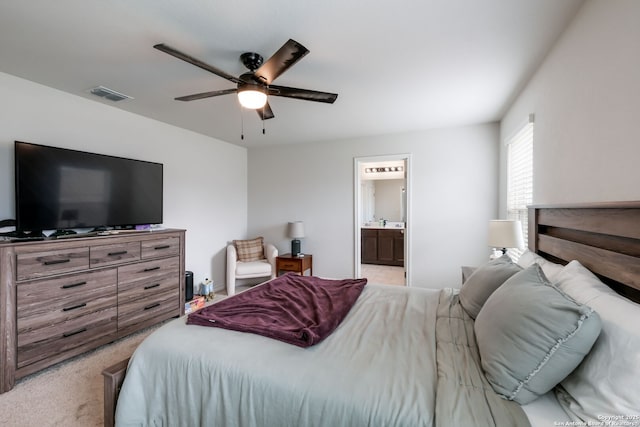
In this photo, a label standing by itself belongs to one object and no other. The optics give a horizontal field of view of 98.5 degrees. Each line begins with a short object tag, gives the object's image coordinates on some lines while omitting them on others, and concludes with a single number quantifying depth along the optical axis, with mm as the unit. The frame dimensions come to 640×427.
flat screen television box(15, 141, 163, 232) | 2291
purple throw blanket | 1490
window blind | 2639
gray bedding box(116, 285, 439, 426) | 1041
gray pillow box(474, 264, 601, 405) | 946
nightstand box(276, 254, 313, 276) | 4375
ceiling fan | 1623
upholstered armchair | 4234
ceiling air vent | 2627
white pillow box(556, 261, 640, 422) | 803
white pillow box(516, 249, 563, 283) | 1498
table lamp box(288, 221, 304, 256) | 4602
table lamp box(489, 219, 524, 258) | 2510
